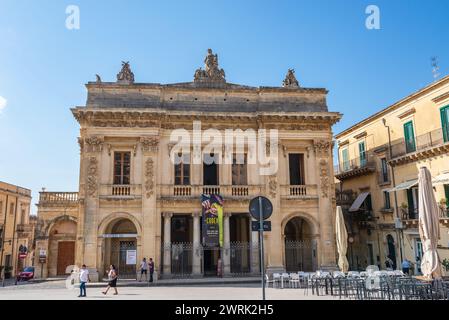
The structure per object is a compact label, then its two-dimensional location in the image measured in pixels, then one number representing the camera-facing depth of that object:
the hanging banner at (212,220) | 21.86
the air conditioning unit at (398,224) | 23.77
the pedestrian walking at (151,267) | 19.89
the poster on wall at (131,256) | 21.61
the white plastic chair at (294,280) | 16.91
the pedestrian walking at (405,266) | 20.11
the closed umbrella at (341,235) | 17.77
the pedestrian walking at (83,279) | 14.75
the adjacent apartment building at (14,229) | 33.62
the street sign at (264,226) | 8.31
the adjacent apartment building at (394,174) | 21.50
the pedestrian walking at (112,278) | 15.21
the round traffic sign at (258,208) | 8.38
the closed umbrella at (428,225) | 11.80
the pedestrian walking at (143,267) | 20.31
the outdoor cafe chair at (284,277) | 17.03
